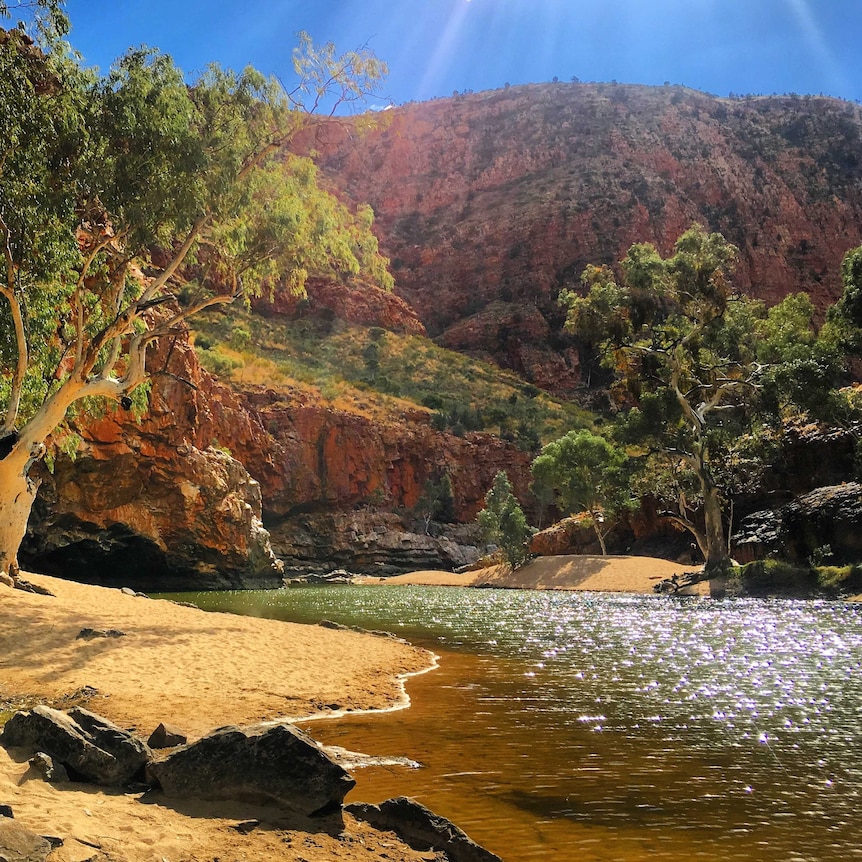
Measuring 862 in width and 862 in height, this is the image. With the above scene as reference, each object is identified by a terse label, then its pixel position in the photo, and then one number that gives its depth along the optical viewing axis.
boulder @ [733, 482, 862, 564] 25.50
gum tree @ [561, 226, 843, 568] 33.25
